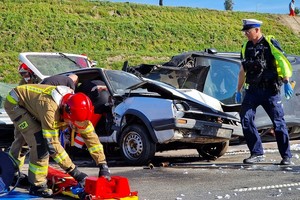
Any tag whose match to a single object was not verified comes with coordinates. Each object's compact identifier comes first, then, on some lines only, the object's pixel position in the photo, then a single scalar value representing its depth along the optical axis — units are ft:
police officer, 39.49
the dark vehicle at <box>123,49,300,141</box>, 49.35
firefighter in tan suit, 28.34
